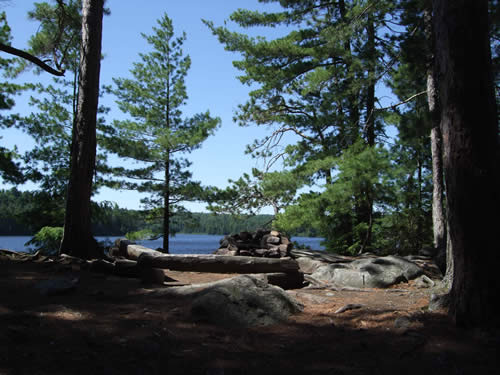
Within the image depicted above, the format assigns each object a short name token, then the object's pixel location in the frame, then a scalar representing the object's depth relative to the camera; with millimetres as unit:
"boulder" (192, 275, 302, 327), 3631
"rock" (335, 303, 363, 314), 4259
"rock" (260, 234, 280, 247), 9156
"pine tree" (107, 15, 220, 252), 17938
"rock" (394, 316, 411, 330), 3463
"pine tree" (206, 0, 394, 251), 12945
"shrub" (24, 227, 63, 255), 12477
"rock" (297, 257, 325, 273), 8462
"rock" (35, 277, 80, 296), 4270
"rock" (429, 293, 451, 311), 3960
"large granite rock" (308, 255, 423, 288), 7055
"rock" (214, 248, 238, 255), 8625
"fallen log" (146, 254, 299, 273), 7051
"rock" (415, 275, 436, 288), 6691
